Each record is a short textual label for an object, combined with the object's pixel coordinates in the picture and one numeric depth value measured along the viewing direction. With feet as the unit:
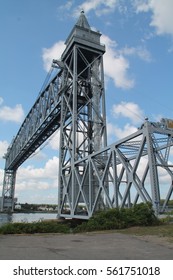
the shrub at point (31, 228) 45.50
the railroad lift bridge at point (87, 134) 68.64
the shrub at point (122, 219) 49.57
